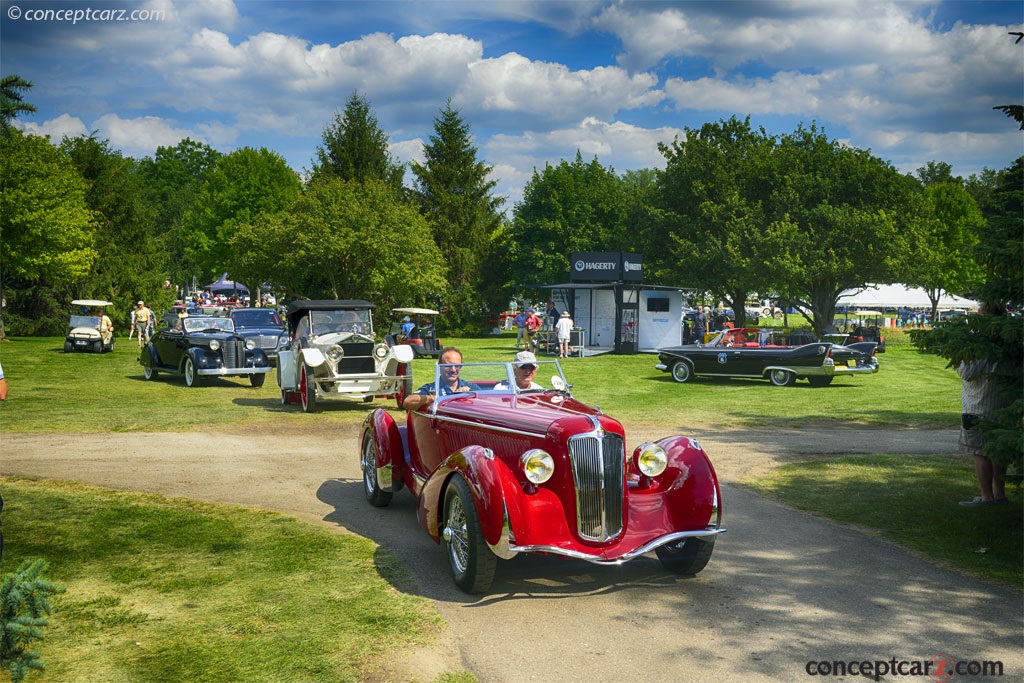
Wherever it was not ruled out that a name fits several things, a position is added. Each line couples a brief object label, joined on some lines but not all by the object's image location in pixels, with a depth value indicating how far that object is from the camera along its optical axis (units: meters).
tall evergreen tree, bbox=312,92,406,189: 58.88
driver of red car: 8.45
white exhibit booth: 35.28
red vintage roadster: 6.14
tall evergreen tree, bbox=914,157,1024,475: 6.63
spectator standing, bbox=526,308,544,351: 36.06
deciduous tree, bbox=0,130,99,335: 36.53
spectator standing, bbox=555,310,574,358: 32.16
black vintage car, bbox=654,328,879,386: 22.84
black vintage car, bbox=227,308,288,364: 27.05
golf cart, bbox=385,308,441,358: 32.28
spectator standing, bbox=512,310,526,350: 38.19
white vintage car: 17.25
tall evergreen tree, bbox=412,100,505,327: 57.72
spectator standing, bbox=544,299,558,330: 36.44
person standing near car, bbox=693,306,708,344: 37.88
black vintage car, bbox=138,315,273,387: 21.64
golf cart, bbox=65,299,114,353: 31.95
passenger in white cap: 8.29
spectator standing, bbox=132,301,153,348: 35.16
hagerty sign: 35.44
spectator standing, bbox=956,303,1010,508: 8.20
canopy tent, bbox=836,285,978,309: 52.09
